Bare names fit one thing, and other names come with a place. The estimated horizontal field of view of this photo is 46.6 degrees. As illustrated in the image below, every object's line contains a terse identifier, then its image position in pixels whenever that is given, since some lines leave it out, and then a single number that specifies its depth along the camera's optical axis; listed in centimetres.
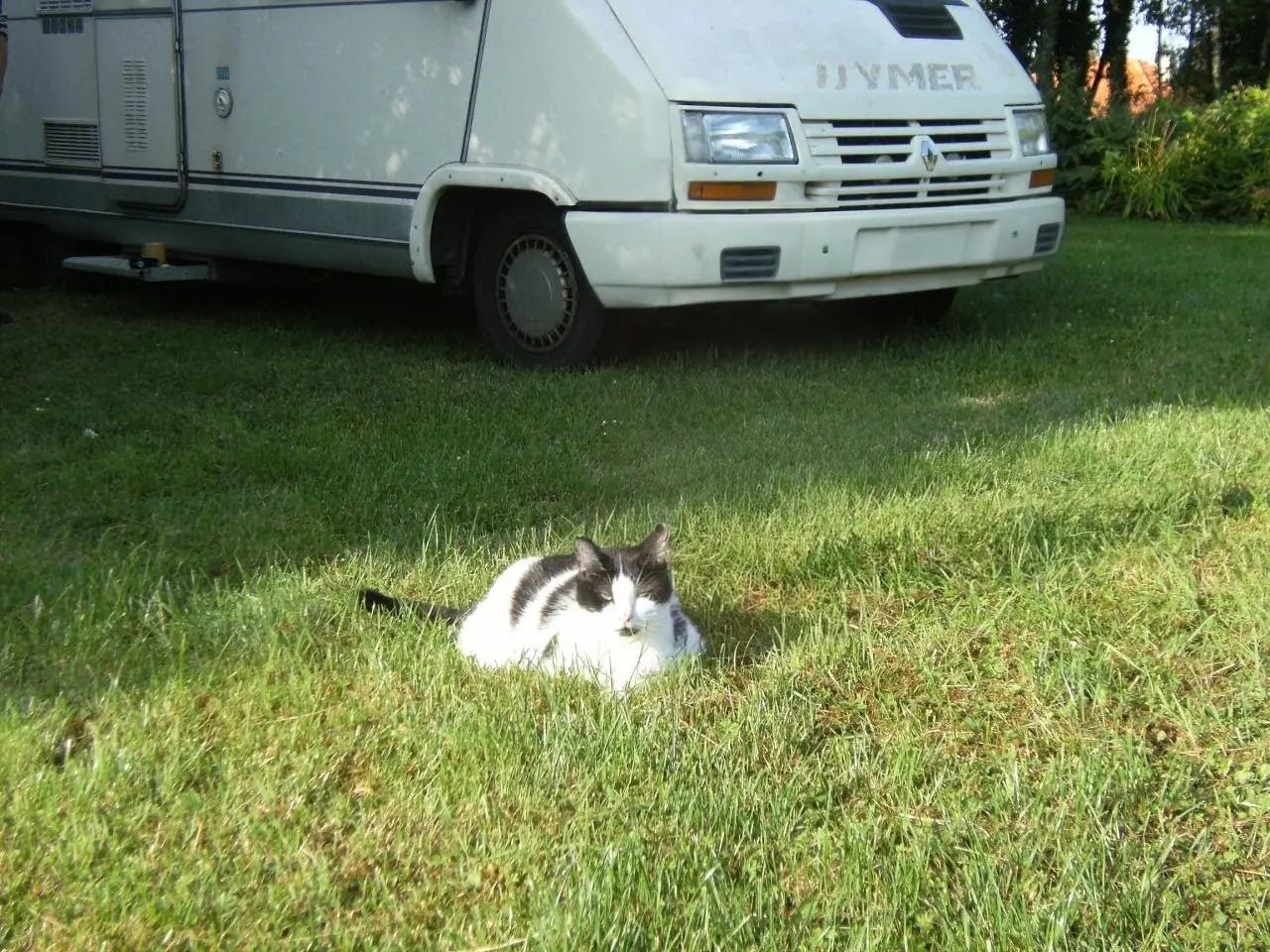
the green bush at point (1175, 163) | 1427
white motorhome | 622
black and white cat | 332
